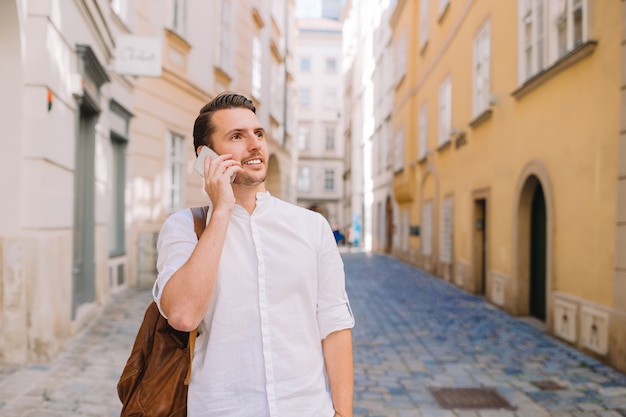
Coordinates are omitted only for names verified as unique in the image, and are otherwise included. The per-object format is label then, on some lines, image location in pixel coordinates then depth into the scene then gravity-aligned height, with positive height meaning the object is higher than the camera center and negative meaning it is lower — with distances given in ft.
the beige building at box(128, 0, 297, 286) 38.52 +9.15
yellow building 21.07 +3.12
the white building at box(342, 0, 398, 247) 86.99 +17.48
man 5.34 -0.64
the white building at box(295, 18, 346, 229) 175.63 +29.79
